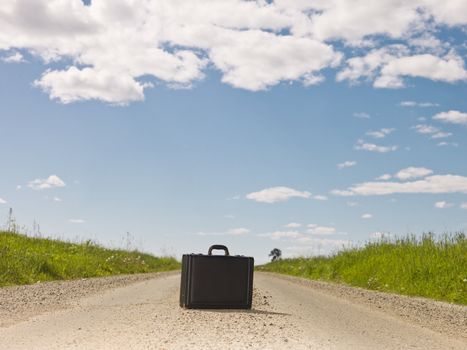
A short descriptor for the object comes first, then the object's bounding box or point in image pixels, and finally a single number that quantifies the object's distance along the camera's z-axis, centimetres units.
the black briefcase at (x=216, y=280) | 652
